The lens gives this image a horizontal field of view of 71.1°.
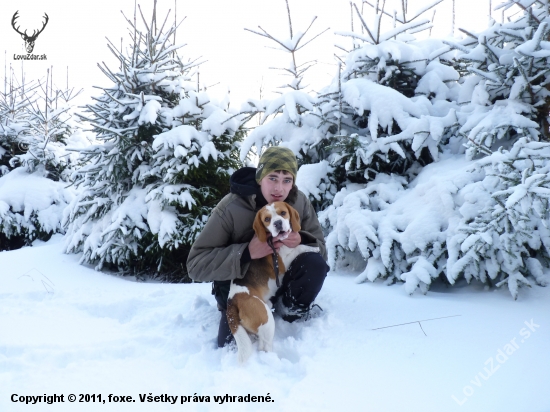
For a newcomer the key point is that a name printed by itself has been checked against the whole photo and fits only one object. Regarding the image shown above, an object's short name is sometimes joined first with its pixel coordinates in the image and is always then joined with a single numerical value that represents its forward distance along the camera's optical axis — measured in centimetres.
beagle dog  213
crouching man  231
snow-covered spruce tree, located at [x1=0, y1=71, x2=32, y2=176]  881
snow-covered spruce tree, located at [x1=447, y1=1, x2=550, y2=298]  250
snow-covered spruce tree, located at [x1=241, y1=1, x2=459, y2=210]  361
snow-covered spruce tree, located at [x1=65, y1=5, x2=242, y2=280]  450
